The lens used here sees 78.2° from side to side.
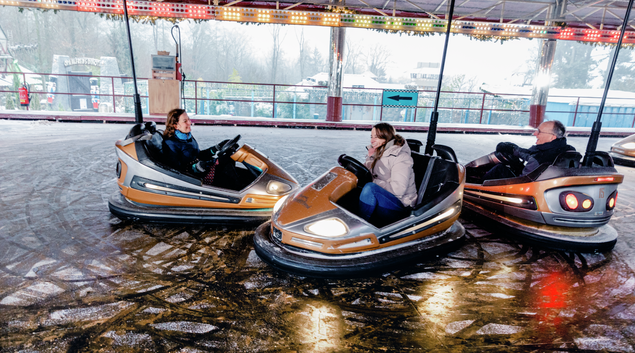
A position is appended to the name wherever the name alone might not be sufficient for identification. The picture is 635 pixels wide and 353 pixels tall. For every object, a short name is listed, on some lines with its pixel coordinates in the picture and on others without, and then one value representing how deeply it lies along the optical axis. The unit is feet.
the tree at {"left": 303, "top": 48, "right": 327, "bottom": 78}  112.06
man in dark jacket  8.52
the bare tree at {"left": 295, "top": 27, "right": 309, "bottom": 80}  110.32
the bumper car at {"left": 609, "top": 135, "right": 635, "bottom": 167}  18.25
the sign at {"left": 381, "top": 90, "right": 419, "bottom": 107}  35.91
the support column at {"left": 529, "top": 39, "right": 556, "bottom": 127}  31.12
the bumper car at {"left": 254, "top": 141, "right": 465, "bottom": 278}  6.35
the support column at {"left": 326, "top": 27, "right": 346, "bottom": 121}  29.63
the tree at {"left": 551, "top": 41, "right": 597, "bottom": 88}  106.11
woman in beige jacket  6.96
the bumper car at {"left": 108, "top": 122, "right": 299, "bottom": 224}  8.51
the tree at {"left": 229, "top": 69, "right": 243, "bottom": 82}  106.54
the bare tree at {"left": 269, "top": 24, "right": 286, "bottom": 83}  107.65
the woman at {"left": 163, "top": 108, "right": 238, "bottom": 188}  9.11
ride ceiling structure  25.52
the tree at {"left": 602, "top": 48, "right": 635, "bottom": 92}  101.09
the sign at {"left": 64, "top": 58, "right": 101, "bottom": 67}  69.77
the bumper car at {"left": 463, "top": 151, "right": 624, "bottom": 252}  7.71
